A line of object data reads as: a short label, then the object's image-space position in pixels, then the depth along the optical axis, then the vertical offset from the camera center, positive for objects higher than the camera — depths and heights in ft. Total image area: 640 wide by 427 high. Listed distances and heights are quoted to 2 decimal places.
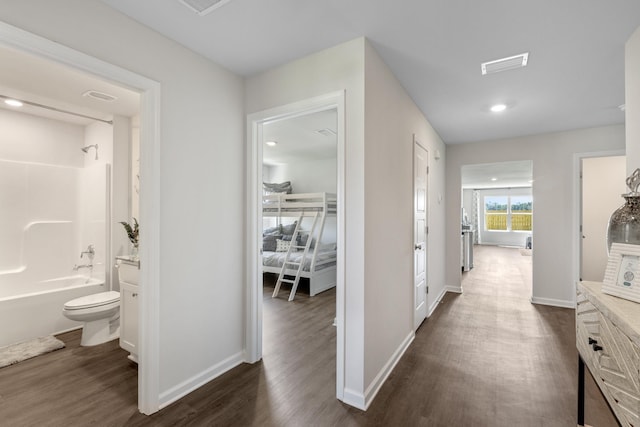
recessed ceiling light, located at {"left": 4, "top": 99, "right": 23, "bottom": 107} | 8.87 +3.51
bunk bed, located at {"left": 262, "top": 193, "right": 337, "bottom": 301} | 14.53 -2.09
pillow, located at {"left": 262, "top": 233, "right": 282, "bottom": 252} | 17.80 -1.79
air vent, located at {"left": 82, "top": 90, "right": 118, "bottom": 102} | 8.85 +3.74
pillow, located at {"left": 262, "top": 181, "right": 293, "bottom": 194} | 19.93 +1.80
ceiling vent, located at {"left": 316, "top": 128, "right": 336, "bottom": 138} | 13.00 +3.82
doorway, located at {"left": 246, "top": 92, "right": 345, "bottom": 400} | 7.73 -0.32
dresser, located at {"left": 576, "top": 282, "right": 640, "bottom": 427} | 2.99 -1.66
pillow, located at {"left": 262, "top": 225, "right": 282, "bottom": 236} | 18.94 -1.16
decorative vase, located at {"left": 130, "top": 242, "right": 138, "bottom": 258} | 8.57 -1.18
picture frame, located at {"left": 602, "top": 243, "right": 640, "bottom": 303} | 3.72 -0.79
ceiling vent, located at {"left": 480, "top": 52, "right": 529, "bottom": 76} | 6.91 +3.80
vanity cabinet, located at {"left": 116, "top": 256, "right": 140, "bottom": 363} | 7.83 -2.57
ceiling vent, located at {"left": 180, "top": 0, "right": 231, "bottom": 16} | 5.03 +3.74
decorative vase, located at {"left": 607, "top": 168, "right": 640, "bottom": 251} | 4.38 -0.09
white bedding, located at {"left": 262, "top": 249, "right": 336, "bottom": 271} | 15.01 -2.44
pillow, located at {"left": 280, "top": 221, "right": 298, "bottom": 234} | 19.20 -1.03
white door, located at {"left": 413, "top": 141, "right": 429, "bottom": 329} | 9.73 -0.59
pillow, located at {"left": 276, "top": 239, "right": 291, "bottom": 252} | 17.03 -1.93
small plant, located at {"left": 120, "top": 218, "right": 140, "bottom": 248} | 8.77 -0.69
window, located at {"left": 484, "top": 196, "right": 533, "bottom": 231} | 36.52 +0.23
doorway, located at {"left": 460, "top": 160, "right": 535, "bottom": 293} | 34.32 +0.36
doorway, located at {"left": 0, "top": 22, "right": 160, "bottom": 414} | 5.83 -0.76
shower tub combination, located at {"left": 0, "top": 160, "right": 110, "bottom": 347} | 9.55 -1.04
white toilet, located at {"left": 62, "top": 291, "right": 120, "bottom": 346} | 8.46 -3.11
